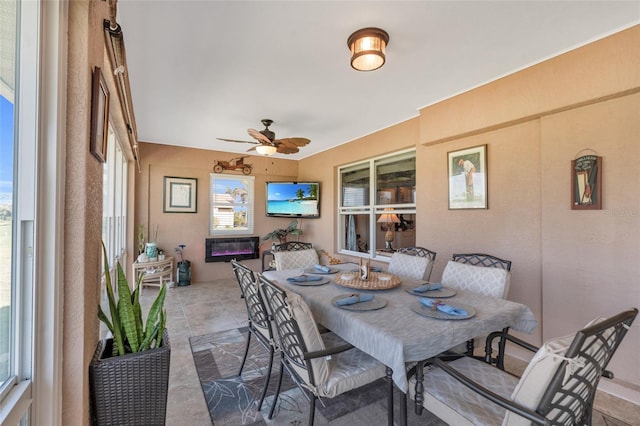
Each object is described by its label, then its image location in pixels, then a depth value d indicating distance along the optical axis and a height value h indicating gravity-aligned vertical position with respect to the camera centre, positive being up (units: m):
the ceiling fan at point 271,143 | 3.48 +0.92
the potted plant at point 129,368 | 1.19 -0.66
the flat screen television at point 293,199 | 5.81 +0.34
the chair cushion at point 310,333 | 1.49 -0.63
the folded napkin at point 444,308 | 1.61 -0.55
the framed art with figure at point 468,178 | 2.97 +0.41
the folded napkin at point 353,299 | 1.80 -0.55
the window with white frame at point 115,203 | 2.75 +0.14
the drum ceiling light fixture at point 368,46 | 1.95 +1.19
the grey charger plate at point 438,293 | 1.99 -0.57
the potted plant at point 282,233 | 5.97 -0.38
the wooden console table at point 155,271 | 4.58 -0.93
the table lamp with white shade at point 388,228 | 4.38 -0.21
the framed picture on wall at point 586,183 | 2.17 +0.26
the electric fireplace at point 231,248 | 5.61 -0.69
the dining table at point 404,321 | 1.36 -0.59
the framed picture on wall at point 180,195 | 5.29 +0.39
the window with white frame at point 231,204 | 5.77 +0.23
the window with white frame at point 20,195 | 0.86 +0.06
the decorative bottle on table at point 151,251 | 4.72 -0.61
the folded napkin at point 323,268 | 2.80 -0.54
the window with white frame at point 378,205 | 4.09 +0.16
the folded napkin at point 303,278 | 2.45 -0.56
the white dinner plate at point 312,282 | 2.36 -0.57
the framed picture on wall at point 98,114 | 1.17 +0.45
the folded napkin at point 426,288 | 2.10 -0.55
